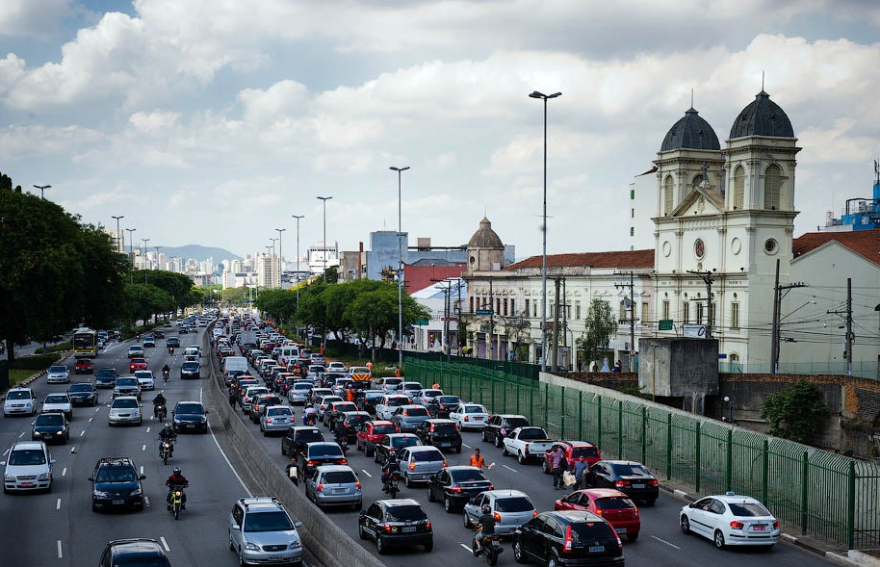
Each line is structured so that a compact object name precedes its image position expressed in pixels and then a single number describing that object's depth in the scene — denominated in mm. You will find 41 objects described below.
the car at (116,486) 29109
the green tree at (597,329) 80250
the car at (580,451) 34166
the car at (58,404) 50875
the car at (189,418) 47531
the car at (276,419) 46844
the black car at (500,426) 43228
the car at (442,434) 40969
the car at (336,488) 29266
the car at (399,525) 24109
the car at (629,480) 30453
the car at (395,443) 36906
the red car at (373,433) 40594
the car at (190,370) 78875
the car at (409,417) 45406
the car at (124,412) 49719
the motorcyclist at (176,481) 29103
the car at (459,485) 29250
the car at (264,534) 22734
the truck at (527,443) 38562
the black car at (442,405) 51688
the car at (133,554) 19297
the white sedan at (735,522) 24953
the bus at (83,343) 92562
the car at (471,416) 49188
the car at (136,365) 82000
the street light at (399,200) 84444
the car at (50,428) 43219
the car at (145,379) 68188
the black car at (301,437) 37906
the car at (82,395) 58750
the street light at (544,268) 54469
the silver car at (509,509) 25141
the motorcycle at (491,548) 23047
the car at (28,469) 32094
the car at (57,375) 71288
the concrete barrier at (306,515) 21000
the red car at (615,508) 25547
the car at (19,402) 53188
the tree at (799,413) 48000
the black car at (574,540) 21219
